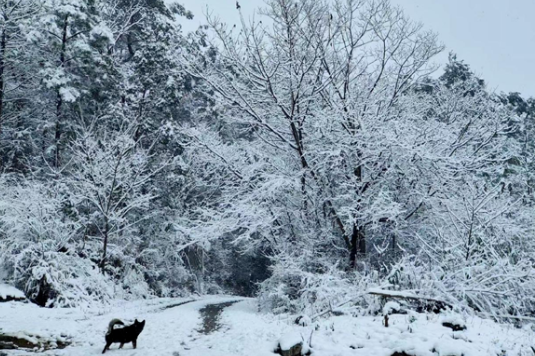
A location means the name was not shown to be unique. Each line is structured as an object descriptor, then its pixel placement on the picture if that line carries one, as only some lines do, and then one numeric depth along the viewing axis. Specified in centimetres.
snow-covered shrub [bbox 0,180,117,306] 1458
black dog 787
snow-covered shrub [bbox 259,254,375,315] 1073
